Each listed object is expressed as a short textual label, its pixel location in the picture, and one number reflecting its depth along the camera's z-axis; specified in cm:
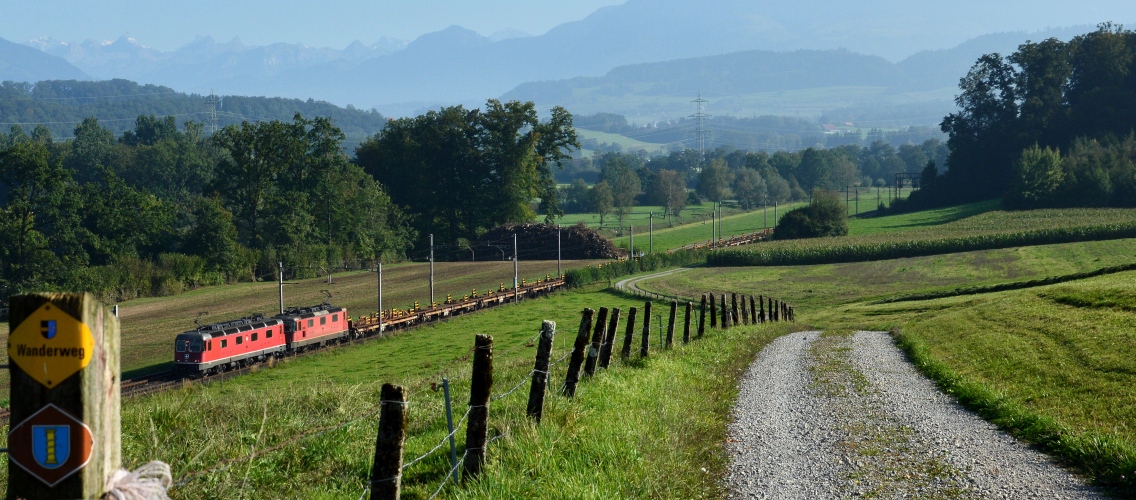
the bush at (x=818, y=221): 10962
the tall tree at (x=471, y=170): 11231
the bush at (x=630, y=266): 7906
